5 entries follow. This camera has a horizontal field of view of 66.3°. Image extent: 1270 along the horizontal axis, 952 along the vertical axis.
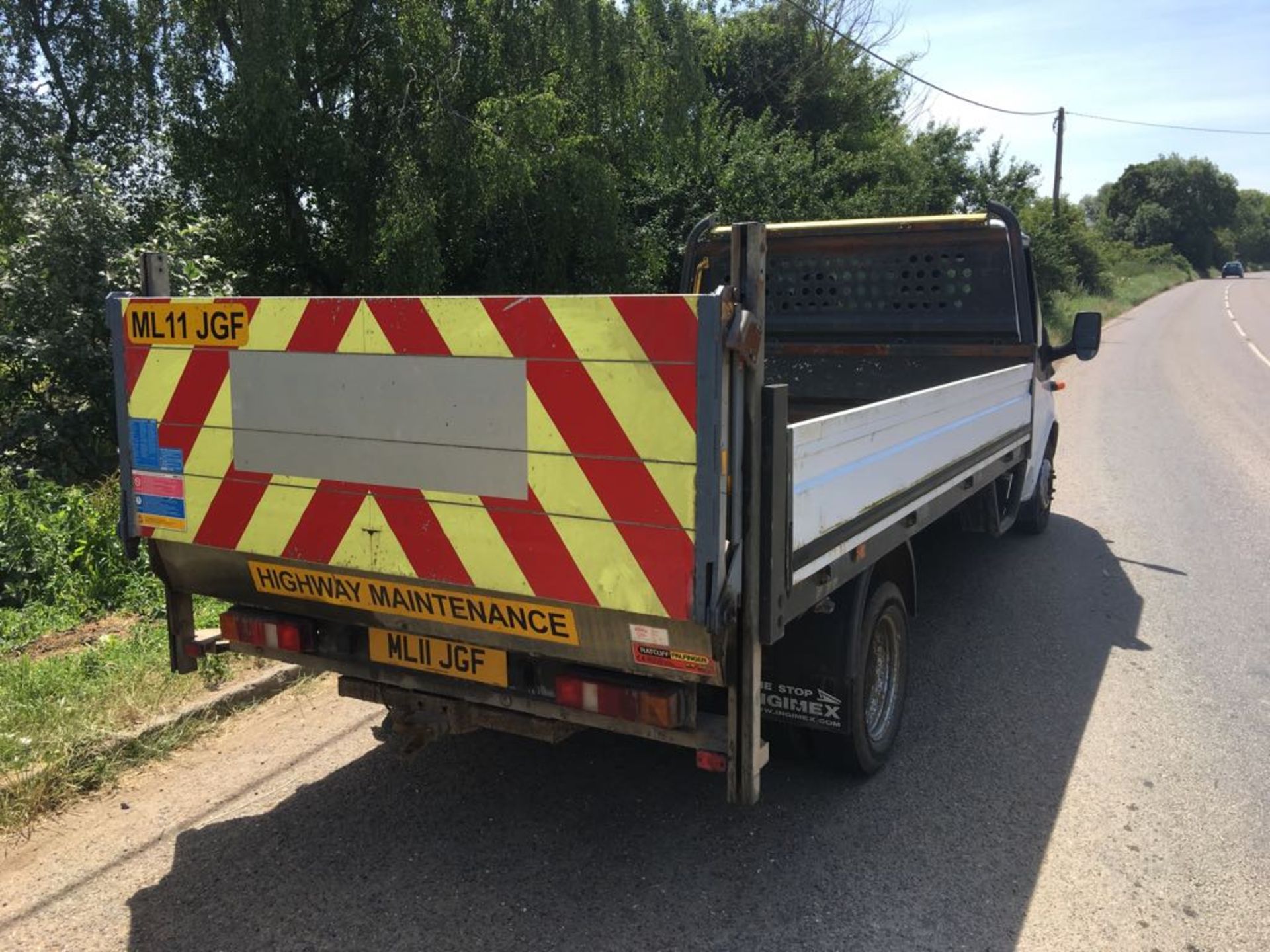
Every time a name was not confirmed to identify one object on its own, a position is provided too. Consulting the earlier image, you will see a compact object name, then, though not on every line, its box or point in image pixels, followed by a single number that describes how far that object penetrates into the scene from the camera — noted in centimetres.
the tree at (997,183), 2192
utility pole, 4062
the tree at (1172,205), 8669
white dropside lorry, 264
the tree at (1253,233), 11256
